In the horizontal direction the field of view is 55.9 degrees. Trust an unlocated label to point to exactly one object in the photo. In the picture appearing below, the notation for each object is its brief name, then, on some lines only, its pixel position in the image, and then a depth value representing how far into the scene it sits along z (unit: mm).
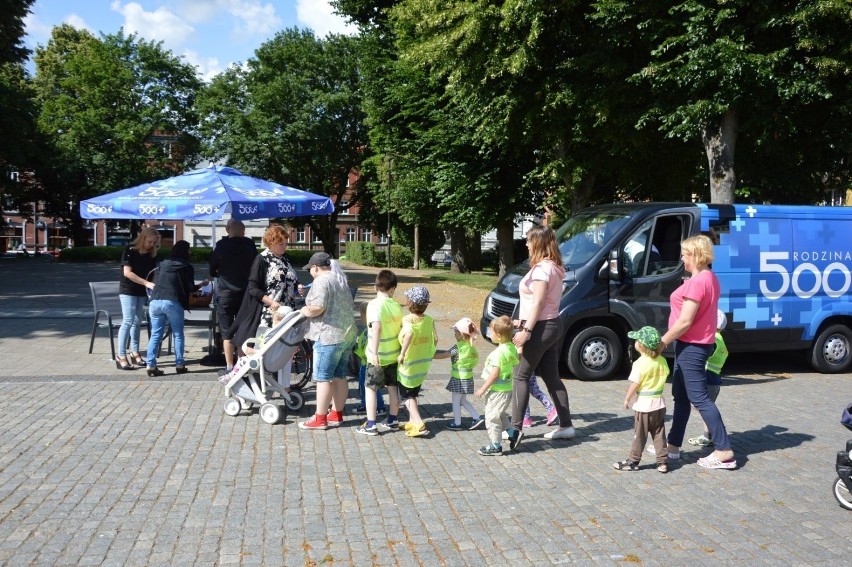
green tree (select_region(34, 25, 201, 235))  51750
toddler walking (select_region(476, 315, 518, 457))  6695
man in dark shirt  9188
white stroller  7766
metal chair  11086
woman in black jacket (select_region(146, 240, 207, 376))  9828
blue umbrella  10516
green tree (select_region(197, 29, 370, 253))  50156
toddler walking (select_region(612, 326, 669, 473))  6250
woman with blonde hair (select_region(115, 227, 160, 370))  10203
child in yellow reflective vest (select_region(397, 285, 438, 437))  7137
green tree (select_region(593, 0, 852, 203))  14078
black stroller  5352
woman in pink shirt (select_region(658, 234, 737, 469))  6273
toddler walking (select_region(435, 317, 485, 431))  7215
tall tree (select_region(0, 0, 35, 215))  26688
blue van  10352
